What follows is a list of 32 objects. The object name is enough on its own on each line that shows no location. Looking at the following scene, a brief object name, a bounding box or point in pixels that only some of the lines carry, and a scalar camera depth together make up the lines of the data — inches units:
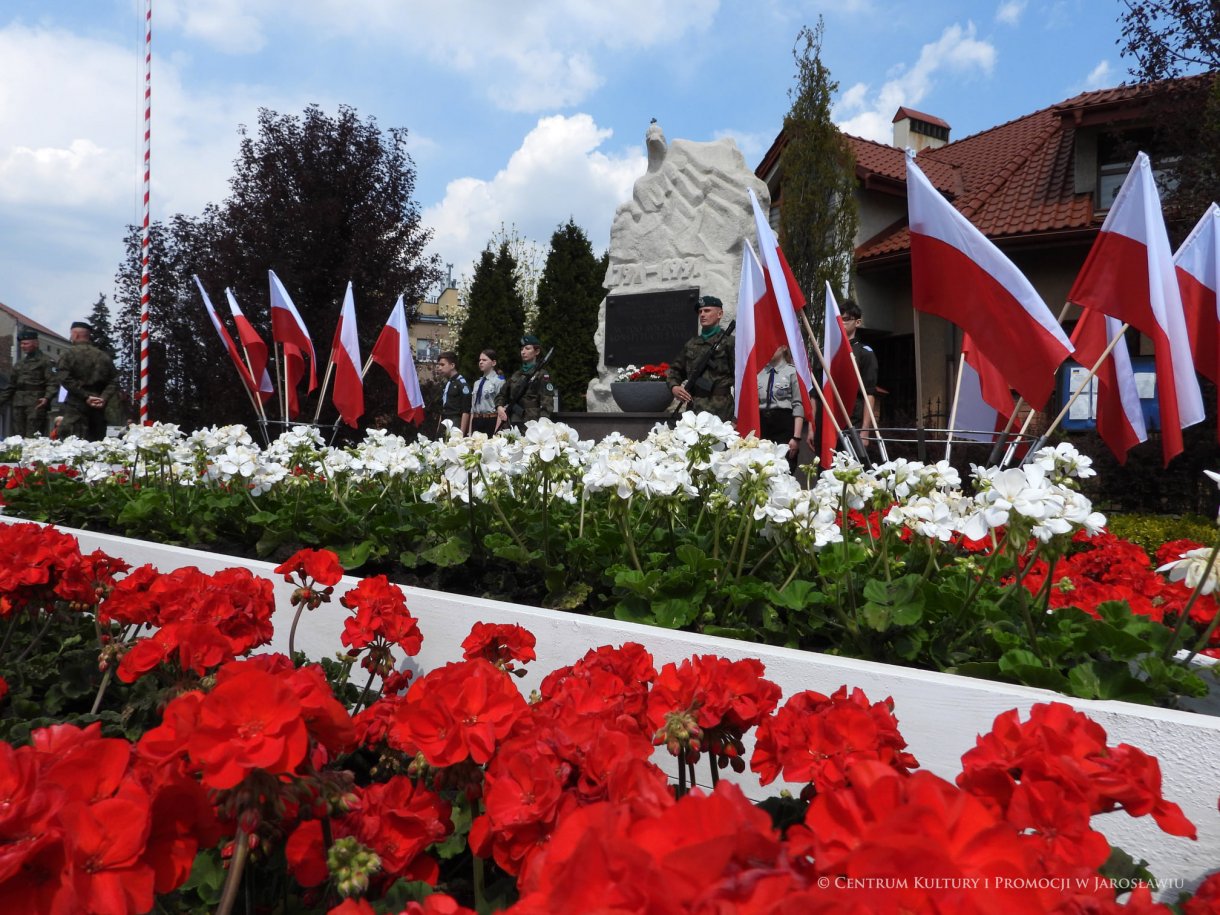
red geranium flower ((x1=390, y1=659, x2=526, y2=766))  39.4
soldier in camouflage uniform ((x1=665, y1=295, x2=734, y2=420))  276.8
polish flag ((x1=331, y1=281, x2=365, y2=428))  258.8
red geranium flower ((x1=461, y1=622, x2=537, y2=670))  62.2
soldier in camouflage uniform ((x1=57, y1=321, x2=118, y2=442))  363.3
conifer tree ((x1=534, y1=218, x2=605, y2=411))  917.8
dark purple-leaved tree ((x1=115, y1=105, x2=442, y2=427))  534.9
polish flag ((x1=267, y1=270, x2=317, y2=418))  284.8
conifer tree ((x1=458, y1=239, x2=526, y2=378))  1026.1
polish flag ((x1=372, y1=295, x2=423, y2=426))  278.1
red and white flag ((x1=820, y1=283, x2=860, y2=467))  157.4
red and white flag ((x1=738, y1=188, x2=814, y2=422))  143.6
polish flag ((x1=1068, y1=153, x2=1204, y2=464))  119.9
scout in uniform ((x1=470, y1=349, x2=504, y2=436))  365.4
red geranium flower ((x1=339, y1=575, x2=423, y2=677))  70.8
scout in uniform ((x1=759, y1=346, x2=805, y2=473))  253.0
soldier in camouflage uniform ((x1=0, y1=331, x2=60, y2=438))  401.1
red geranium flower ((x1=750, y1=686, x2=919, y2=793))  38.6
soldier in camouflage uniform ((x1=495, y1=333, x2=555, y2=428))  352.2
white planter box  61.7
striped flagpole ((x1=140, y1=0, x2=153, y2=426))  356.8
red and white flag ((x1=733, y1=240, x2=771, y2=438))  151.4
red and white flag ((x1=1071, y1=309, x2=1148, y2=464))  139.6
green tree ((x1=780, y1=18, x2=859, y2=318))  555.2
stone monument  382.9
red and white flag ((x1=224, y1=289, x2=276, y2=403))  287.7
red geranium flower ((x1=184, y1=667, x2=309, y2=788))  32.3
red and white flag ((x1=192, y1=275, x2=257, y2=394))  285.5
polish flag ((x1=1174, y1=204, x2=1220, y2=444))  140.2
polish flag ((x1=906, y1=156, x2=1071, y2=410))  119.6
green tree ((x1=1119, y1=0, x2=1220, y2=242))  369.1
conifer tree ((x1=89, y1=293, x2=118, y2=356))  1284.4
